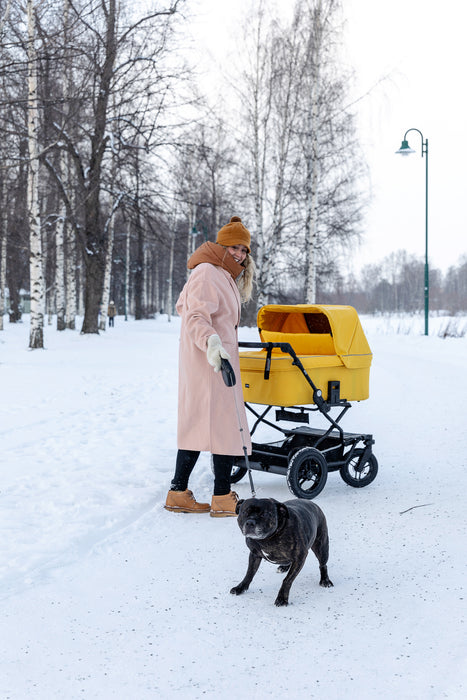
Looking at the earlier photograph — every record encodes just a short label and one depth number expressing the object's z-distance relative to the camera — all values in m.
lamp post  22.58
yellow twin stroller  4.90
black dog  3.02
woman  4.52
